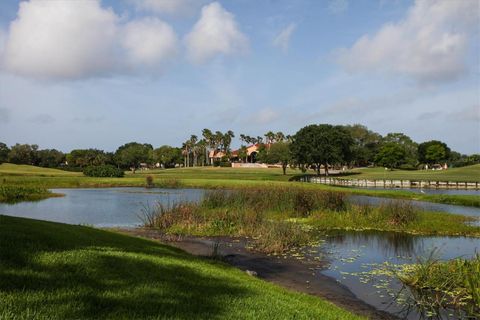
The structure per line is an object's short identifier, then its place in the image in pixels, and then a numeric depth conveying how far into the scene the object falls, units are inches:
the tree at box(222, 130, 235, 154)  6417.3
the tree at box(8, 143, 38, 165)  4790.8
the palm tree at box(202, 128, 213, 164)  6338.6
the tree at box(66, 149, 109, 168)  5059.1
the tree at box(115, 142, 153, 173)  4921.3
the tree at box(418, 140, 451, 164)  5674.2
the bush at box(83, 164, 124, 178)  3282.5
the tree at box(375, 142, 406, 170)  5137.8
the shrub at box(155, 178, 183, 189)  2488.9
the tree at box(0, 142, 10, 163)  4814.0
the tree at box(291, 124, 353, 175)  3400.6
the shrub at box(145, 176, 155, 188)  2531.3
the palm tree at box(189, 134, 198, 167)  6437.0
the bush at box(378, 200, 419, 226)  1004.6
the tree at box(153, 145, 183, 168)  5802.2
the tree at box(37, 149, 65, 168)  5064.0
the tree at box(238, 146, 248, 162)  6125.0
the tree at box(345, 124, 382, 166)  5689.0
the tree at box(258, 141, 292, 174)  3914.9
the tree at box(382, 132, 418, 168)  5934.1
